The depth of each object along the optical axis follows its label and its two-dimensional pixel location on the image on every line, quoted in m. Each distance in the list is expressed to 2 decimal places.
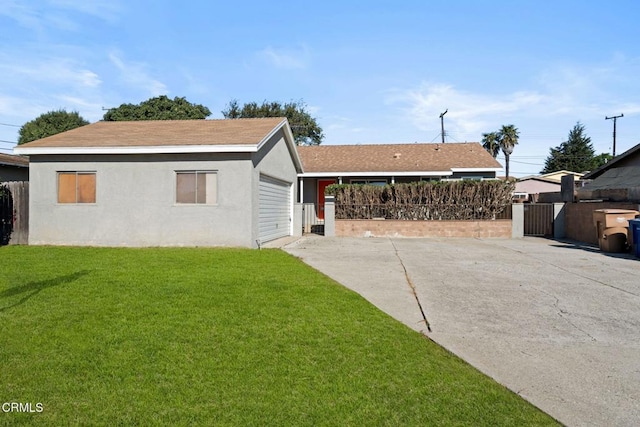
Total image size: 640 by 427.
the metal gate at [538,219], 17.28
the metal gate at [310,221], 19.58
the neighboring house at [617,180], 14.38
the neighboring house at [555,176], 39.79
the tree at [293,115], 44.66
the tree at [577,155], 61.66
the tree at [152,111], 40.28
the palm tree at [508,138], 44.41
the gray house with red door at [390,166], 21.47
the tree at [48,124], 44.59
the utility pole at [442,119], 39.02
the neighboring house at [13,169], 16.26
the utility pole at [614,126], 46.22
